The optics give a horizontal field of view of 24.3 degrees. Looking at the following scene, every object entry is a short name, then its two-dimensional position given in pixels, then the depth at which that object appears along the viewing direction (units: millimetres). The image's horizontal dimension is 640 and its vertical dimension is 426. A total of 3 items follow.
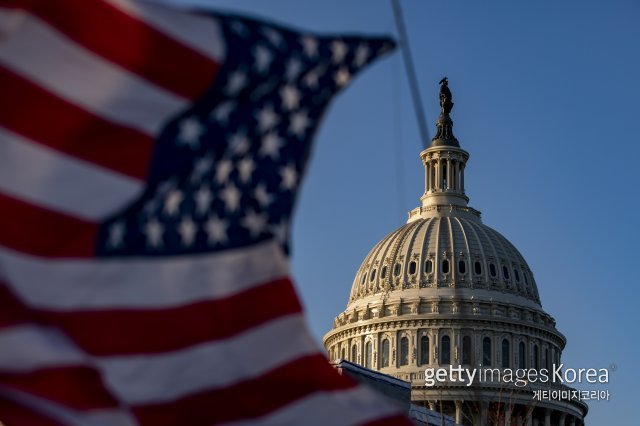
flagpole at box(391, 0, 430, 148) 11242
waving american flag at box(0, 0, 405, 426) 10289
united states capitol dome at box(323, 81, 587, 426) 126688
